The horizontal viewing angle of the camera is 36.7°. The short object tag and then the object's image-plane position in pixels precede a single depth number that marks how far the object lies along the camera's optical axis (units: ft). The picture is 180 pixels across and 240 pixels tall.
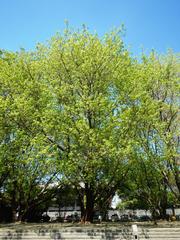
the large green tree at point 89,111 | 54.80
